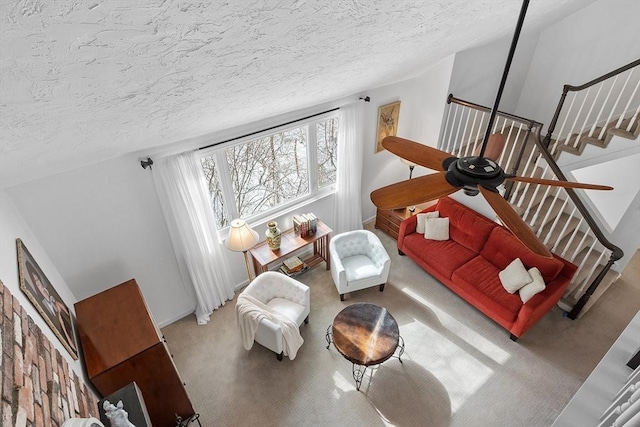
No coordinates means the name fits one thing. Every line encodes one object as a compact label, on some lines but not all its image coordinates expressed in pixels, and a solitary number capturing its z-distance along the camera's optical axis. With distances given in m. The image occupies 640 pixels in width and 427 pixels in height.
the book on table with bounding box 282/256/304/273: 4.36
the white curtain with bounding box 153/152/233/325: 3.25
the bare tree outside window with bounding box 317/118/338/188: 4.40
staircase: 3.74
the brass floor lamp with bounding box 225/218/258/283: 3.62
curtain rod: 3.44
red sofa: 3.67
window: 3.79
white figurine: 2.01
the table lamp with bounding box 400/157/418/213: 4.95
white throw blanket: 3.36
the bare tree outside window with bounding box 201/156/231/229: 3.68
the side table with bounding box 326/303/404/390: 3.19
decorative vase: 4.03
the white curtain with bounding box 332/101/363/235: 4.26
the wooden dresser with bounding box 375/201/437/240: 4.93
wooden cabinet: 2.44
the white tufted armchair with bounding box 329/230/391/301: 4.09
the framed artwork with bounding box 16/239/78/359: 1.99
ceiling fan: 1.52
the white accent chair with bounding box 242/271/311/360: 3.70
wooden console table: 4.05
